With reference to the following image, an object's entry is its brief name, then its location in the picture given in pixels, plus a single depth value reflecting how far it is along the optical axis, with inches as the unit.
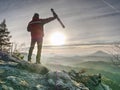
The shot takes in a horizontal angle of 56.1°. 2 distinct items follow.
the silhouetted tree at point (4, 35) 979.3
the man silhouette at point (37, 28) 236.7
